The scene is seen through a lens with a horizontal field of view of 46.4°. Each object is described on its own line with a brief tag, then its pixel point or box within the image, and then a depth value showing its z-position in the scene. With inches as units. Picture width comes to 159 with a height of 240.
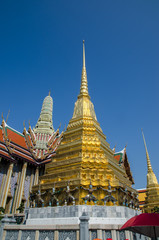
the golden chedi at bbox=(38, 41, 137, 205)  444.5
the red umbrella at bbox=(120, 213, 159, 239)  173.2
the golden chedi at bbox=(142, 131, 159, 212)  1000.9
